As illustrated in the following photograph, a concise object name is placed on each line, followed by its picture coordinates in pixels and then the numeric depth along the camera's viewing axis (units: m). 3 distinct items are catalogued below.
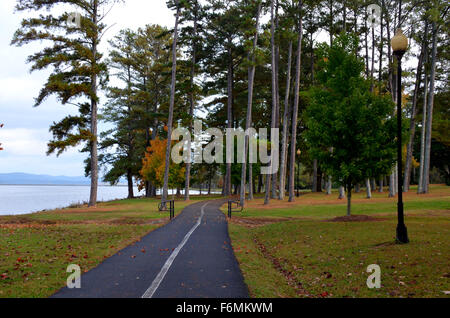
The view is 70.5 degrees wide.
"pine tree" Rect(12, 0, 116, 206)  25.44
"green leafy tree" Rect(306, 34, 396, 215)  15.30
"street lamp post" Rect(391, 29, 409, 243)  9.79
